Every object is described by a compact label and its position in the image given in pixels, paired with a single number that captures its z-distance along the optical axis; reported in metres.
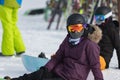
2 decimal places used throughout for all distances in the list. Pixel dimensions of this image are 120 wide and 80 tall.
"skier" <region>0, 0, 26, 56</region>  9.07
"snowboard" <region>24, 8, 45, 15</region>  21.98
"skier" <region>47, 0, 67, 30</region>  15.91
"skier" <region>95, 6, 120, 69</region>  8.05
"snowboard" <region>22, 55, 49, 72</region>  7.52
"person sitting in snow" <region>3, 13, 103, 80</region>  6.24
